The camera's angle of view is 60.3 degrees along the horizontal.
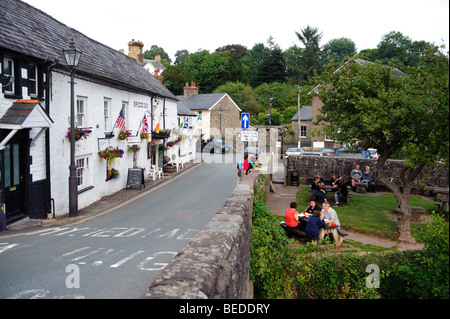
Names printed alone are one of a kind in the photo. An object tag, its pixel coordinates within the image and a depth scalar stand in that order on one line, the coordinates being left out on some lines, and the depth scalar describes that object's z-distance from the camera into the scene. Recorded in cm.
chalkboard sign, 2181
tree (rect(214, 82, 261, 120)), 7025
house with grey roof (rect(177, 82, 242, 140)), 5907
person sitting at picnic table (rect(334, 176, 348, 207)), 1802
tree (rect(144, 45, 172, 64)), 15326
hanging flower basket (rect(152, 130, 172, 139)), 2642
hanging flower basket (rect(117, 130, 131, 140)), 2044
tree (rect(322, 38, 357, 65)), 9644
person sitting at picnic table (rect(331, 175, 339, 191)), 1819
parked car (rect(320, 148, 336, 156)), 3356
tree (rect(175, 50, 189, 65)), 15468
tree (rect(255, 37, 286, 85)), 8350
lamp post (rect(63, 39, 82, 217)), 1342
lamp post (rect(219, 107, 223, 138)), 5691
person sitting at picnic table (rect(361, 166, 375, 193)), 2138
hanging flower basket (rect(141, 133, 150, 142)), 2420
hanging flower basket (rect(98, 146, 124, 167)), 1819
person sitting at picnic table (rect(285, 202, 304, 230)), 1209
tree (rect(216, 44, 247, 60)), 11131
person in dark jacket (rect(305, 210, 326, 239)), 1129
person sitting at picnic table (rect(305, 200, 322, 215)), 1311
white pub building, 1204
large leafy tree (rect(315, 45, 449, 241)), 1109
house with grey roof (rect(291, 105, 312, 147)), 5425
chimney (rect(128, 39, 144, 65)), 3225
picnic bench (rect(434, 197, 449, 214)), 1561
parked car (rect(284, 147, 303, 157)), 3680
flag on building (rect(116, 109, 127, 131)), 1902
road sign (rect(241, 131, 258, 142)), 1336
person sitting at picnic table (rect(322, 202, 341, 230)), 1191
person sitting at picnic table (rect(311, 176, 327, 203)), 1744
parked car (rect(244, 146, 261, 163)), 4035
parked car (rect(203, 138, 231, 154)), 4658
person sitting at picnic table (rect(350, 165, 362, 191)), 2142
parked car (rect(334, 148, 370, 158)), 2767
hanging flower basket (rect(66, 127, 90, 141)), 1522
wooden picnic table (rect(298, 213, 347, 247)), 1152
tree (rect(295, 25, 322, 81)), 8144
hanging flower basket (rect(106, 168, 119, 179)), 1934
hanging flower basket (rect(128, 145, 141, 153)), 2217
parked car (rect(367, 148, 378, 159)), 3161
